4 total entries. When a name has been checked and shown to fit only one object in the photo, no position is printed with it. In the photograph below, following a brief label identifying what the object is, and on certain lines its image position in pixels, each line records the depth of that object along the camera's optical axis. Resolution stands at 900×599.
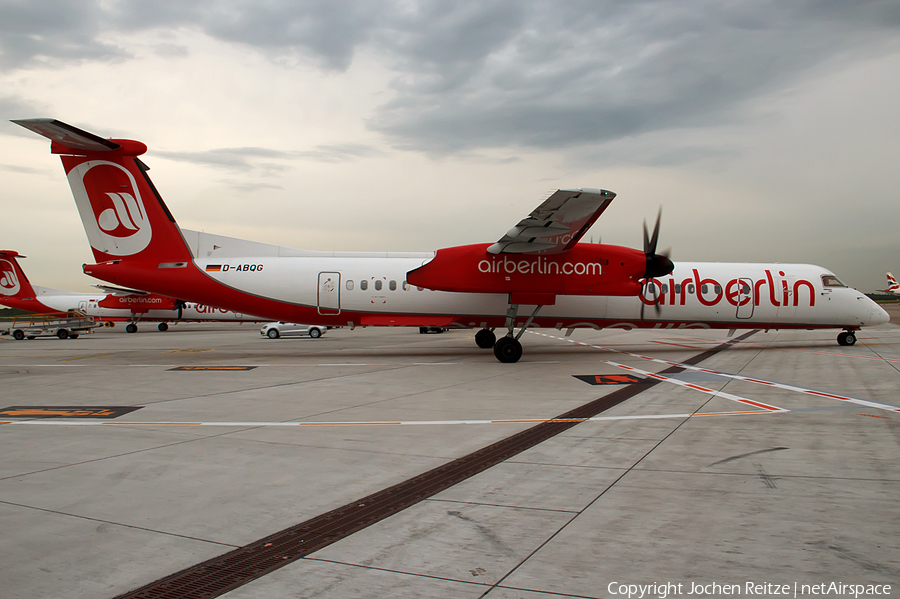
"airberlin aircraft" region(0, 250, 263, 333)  36.66
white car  31.05
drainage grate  3.06
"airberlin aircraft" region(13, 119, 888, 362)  15.54
